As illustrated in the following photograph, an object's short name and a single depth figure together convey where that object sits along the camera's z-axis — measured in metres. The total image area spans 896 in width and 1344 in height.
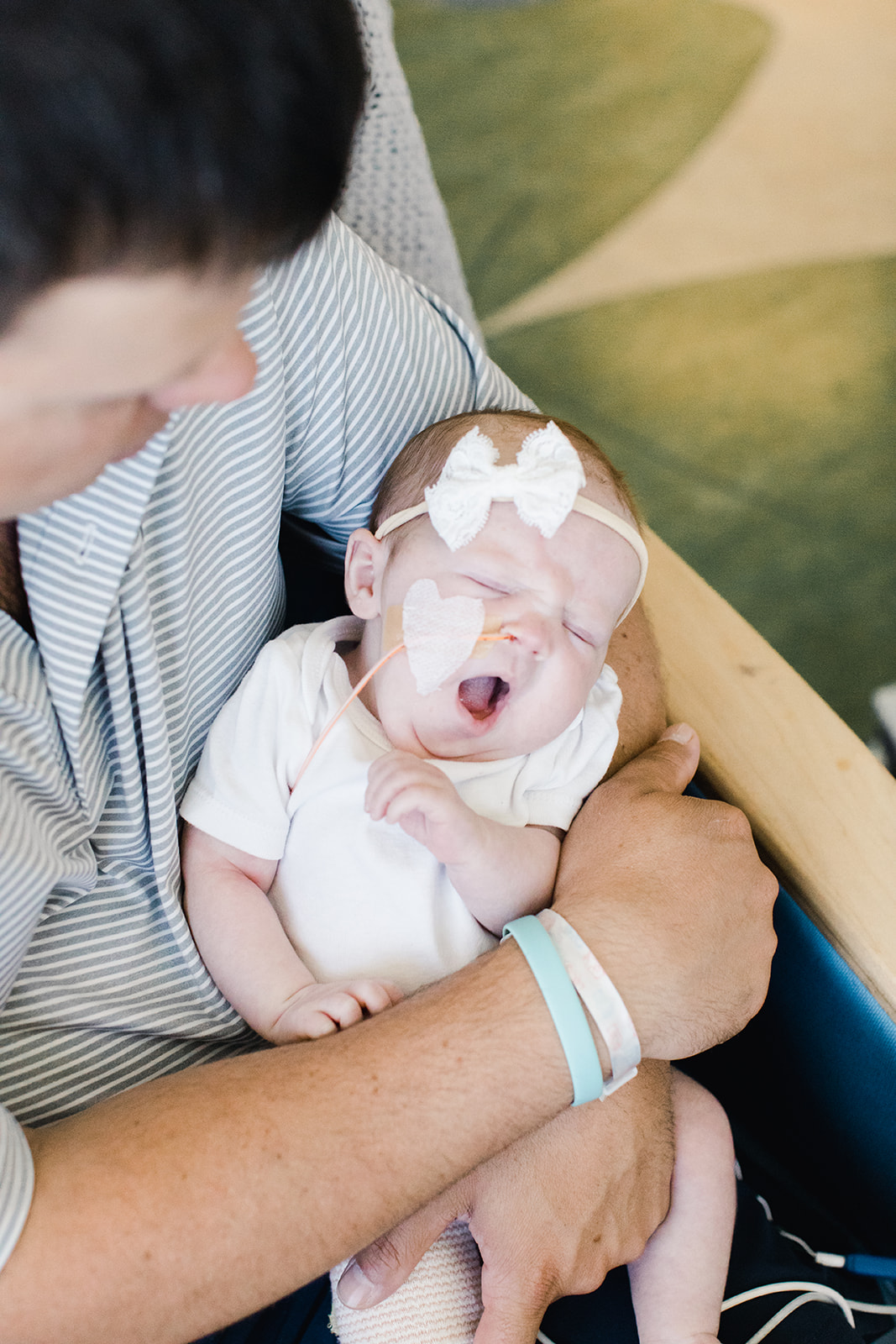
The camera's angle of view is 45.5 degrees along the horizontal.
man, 0.49
